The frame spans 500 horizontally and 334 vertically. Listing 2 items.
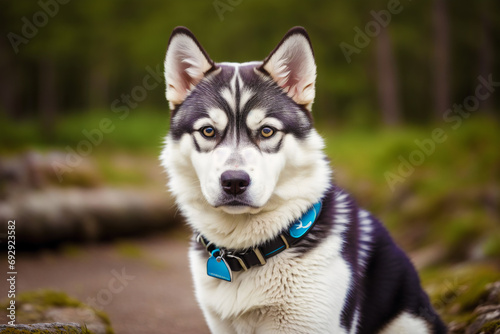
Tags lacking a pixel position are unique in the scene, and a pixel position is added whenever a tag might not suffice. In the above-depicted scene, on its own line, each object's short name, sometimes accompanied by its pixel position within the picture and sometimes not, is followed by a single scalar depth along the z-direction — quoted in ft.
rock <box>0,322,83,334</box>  8.60
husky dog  8.43
